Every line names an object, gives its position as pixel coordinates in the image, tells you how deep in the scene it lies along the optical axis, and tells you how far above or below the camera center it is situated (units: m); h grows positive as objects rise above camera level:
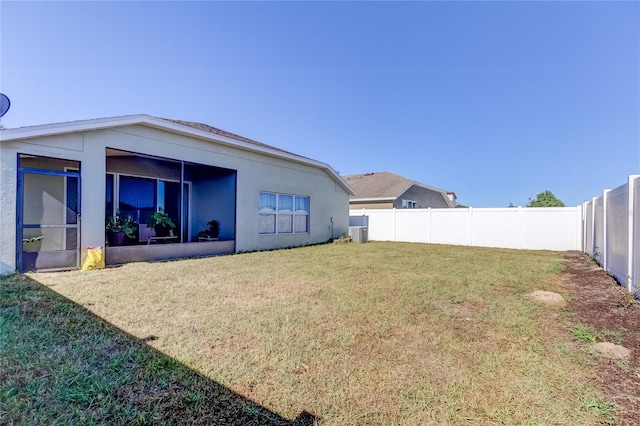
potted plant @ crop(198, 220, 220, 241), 11.23 -0.75
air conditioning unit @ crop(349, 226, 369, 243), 15.73 -1.08
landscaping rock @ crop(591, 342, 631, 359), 2.94 -1.38
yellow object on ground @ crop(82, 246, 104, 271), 6.82 -1.12
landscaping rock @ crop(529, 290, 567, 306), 4.89 -1.43
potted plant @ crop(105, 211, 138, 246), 8.30 -0.52
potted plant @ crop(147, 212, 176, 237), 9.85 -0.41
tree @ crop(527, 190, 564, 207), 35.20 +1.84
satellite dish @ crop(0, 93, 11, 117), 6.10 +2.20
